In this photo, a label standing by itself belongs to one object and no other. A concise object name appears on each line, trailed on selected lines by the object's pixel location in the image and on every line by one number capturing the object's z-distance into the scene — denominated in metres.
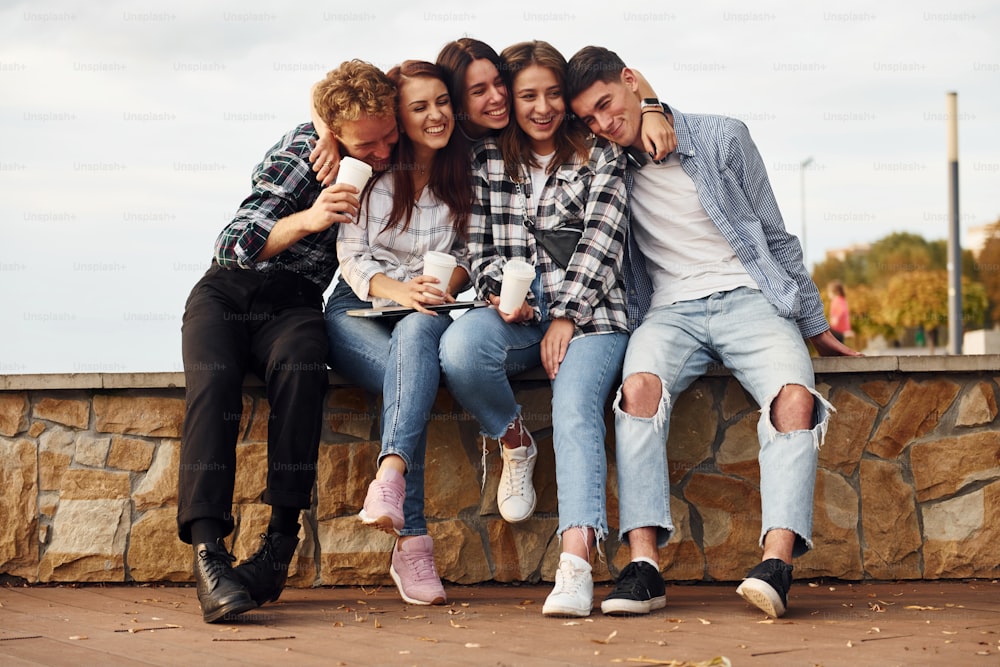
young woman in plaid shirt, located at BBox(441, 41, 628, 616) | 3.28
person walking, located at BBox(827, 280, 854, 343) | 13.69
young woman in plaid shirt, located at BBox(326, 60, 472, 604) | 3.29
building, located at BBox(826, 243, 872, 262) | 63.18
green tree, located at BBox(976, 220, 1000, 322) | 37.41
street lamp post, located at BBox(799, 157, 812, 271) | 33.81
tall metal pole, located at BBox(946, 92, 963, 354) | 13.18
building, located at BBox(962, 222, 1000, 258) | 54.89
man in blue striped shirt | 3.18
